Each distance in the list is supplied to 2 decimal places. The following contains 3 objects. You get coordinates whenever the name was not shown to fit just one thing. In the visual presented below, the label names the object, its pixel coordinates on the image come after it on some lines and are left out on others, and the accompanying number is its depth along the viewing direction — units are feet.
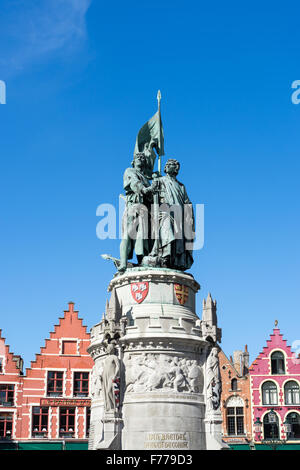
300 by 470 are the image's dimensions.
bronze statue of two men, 76.95
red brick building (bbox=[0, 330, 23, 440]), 158.20
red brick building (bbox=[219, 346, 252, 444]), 171.73
